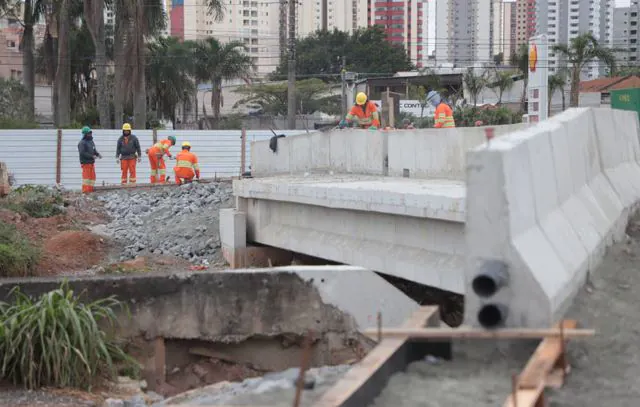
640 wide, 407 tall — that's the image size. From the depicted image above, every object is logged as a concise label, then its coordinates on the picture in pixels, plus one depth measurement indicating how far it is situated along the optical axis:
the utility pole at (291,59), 46.51
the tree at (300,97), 84.06
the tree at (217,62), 74.50
